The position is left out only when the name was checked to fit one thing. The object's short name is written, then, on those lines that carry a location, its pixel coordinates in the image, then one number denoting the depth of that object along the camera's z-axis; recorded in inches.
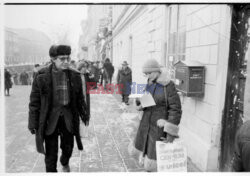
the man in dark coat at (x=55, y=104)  109.6
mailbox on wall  133.9
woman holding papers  102.6
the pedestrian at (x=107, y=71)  427.2
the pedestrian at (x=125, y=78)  318.7
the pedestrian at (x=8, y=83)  346.8
